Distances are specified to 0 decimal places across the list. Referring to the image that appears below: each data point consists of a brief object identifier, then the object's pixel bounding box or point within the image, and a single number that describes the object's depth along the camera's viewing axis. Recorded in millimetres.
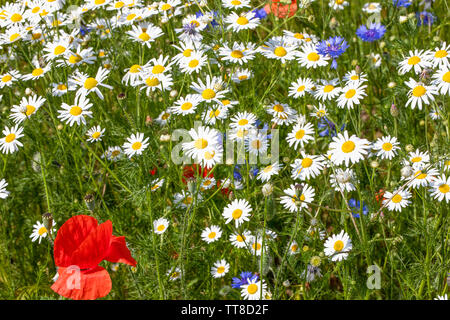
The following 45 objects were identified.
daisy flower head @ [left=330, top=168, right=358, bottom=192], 1119
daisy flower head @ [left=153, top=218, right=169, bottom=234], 1208
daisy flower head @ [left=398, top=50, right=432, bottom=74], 1207
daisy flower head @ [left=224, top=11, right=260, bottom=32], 1255
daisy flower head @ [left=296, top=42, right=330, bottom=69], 1247
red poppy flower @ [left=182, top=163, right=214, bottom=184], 1250
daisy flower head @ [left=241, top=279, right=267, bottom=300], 1167
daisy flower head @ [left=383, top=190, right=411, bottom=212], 1166
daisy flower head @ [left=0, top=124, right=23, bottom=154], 1234
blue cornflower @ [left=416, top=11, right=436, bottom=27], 1388
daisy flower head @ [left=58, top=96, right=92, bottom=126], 1209
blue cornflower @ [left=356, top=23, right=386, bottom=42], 1306
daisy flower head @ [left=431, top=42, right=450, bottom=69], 1179
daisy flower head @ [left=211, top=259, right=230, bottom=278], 1213
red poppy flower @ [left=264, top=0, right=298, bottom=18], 1316
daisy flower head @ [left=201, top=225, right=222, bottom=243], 1219
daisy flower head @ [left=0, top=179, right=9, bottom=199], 1201
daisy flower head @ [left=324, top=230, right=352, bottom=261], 1156
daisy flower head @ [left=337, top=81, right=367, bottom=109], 1188
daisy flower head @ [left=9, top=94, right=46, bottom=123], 1233
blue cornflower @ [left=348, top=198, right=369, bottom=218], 1246
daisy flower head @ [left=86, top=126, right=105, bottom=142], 1262
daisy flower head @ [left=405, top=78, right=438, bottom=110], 1166
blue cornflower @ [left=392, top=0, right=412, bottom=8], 1318
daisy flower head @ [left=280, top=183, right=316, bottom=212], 1184
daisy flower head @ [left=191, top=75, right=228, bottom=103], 1191
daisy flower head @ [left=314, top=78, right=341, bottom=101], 1214
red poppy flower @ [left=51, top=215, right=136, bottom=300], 1020
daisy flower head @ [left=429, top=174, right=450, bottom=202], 1151
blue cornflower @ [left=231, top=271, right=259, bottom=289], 1190
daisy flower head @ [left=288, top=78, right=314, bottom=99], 1239
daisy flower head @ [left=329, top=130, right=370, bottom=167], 1138
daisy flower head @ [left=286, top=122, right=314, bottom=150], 1221
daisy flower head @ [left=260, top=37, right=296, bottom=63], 1235
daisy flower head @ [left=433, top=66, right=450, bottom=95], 1157
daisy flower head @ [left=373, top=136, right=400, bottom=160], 1189
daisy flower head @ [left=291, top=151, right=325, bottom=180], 1194
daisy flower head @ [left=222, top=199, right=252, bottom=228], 1176
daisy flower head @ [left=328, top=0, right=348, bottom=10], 1397
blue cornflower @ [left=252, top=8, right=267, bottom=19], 1391
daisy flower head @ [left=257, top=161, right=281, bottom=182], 1186
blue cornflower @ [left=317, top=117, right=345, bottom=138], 1284
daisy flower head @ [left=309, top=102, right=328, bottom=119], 1225
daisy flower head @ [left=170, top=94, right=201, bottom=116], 1203
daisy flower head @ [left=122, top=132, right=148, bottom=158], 1195
